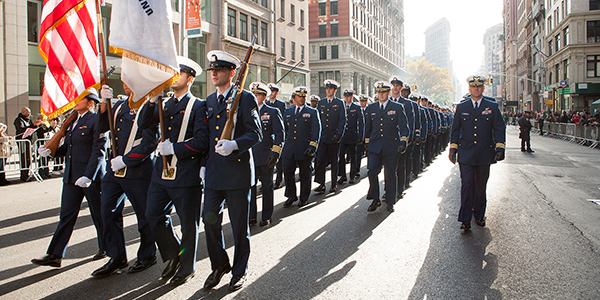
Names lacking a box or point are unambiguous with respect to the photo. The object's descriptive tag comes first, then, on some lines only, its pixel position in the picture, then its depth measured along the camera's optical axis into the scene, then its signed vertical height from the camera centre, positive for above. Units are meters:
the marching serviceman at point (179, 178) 4.04 -0.27
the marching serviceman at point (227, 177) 4.04 -0.26
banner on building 24.67 +7.53
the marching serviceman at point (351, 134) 11.19 +0.38
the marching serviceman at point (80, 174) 4.66 -0.26
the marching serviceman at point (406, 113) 8.64 +0.69
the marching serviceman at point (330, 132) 9.55 +0.37
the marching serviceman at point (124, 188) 4.39 -0.39
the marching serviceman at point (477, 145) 6.28 +0.03
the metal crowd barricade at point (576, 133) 21.56 +0.76
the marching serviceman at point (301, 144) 7.98 +0.08
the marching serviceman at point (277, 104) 9.46 +0.97
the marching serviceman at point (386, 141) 7.48 +0.11
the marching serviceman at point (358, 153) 12.06 -0.16
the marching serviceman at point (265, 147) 6.58 +0.02
